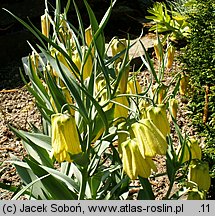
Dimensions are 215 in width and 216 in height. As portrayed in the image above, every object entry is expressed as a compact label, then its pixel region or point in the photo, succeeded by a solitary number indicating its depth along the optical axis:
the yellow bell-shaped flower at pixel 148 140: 0.43
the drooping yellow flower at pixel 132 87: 0.53
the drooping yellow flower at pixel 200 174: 0.49
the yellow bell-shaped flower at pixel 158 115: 0.46
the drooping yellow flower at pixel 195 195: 0.49
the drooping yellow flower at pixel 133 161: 0.43
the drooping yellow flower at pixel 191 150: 0.49
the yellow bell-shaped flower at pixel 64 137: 0.43
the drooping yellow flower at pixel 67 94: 0.53
